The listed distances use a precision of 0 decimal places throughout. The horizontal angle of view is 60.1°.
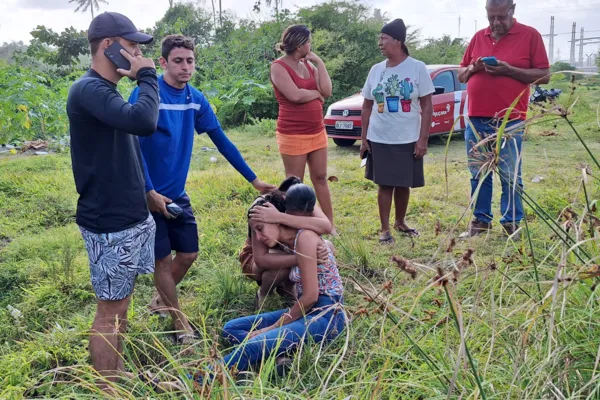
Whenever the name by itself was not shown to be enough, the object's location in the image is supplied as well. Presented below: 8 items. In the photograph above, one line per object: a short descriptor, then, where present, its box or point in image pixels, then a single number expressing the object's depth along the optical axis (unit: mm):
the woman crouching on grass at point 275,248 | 2805
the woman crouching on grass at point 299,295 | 2525
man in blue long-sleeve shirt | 2926
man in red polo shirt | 4008
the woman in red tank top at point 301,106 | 4117
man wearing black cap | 2127
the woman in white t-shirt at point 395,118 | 4207
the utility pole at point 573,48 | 50881
